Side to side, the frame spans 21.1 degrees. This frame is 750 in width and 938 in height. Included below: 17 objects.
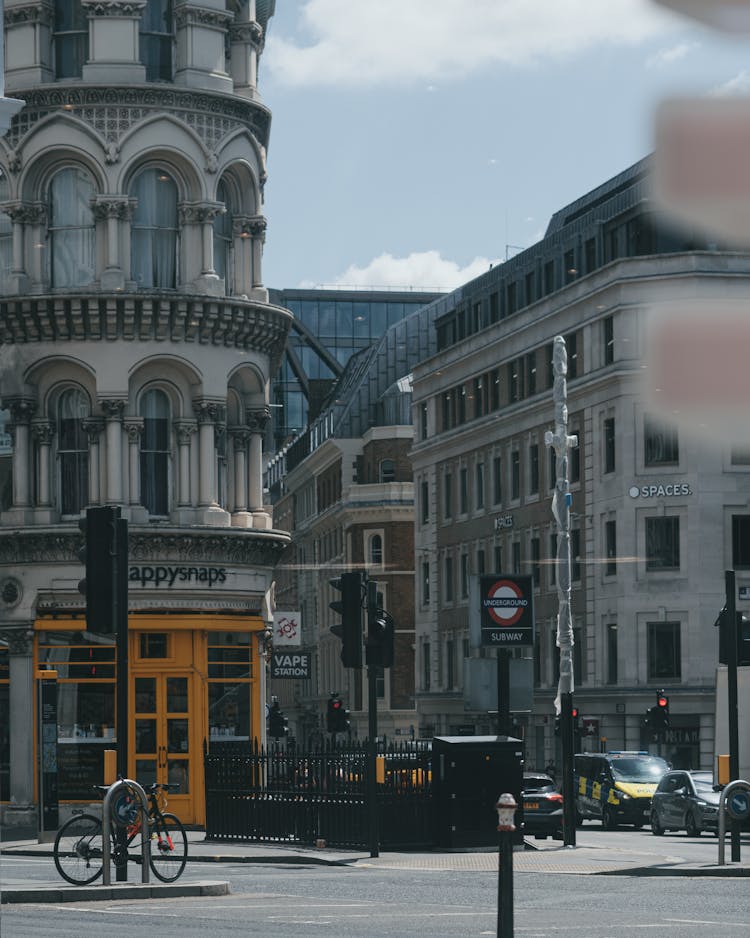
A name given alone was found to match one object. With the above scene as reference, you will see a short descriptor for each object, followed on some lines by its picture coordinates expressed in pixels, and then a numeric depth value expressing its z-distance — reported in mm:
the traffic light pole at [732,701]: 29000
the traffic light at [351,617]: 29516
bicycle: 23094
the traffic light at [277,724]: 60994
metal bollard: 12930
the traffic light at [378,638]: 30000
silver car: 41531
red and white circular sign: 31094
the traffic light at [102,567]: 22969
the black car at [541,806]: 39531
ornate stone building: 40031
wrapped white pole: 38409
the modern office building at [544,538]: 65562
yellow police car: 47156
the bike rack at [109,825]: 22797
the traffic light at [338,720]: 52072
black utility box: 31172
